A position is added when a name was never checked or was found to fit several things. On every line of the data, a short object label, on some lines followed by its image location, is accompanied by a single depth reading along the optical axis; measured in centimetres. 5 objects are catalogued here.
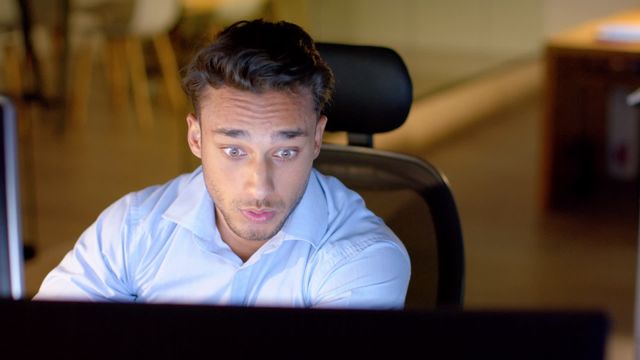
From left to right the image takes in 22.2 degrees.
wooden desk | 476
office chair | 233
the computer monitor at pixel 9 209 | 162
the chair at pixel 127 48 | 516
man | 191
